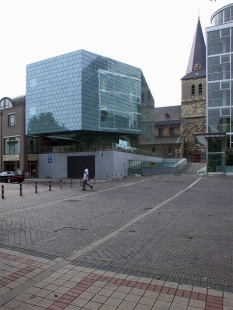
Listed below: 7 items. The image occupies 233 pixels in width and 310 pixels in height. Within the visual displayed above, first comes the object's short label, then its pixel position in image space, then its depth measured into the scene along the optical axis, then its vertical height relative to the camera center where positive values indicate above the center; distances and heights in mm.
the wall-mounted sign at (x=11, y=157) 40319 -136
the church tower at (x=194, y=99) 74938 +15992
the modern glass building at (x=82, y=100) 36250 +7845
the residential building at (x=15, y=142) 39625 +2052
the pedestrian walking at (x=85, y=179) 19575 -1578
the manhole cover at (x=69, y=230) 7621 -2049
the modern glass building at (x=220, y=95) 39125 +8861
